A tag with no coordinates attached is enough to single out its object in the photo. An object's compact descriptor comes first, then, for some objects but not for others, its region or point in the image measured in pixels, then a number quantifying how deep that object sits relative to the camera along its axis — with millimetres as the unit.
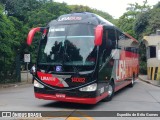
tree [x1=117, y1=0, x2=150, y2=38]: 52328
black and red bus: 11227
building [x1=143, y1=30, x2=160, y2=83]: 29281
